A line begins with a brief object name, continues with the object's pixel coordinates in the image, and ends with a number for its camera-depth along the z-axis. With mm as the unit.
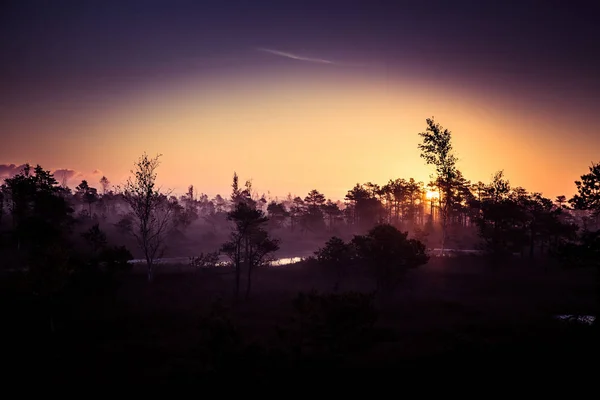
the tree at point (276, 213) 97938
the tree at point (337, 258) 42875
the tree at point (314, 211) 98869
